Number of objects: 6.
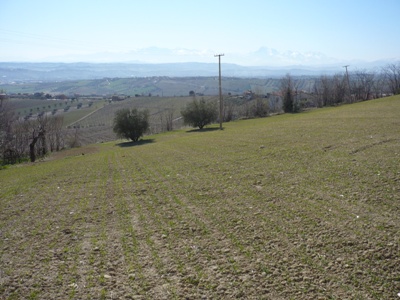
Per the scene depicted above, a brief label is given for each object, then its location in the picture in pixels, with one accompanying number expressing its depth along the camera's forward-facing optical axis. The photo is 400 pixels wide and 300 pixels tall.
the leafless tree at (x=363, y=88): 93.50
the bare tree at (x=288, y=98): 89.19
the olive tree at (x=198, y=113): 73.19
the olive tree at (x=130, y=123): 66.50
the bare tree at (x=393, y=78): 88.36
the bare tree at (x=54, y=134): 68.82
